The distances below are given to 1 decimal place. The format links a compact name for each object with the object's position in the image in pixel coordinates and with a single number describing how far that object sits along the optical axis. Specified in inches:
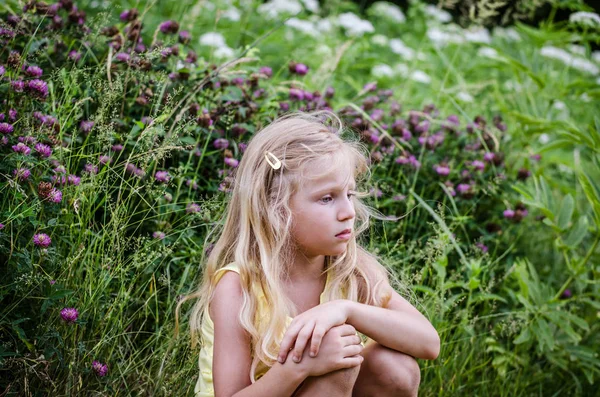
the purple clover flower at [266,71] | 123.0
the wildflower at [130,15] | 121.7
